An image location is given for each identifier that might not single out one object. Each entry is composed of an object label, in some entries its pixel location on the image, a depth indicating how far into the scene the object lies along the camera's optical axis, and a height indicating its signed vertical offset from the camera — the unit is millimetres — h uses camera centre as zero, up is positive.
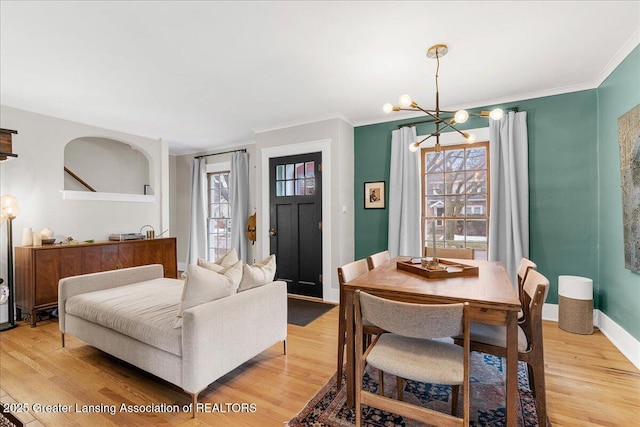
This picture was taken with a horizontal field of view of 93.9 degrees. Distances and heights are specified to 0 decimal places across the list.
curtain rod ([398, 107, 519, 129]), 4003 +1217
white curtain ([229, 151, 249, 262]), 5492 +274
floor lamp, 3328 -97
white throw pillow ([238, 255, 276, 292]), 2369 -499
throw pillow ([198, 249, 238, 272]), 2467 -422
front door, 4375 -107
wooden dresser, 3350 -610
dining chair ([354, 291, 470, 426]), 1388 -764
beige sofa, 1887 -809
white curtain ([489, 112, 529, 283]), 3453 +234
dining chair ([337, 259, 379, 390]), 2061 -763
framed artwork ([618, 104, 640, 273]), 2375 +227
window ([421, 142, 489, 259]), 3812 +207
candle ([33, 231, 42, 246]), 3598 -282
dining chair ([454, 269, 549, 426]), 1620 -759
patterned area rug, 1782 -1249
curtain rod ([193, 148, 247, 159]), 5639 +1210
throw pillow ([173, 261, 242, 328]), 1975 -509
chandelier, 2140 +802
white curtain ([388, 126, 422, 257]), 4055 +188
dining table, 1496 -457
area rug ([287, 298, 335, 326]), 3559 -1274
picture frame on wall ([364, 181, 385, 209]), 4355 +254
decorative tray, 2037 -418
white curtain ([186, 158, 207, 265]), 6074 -82
